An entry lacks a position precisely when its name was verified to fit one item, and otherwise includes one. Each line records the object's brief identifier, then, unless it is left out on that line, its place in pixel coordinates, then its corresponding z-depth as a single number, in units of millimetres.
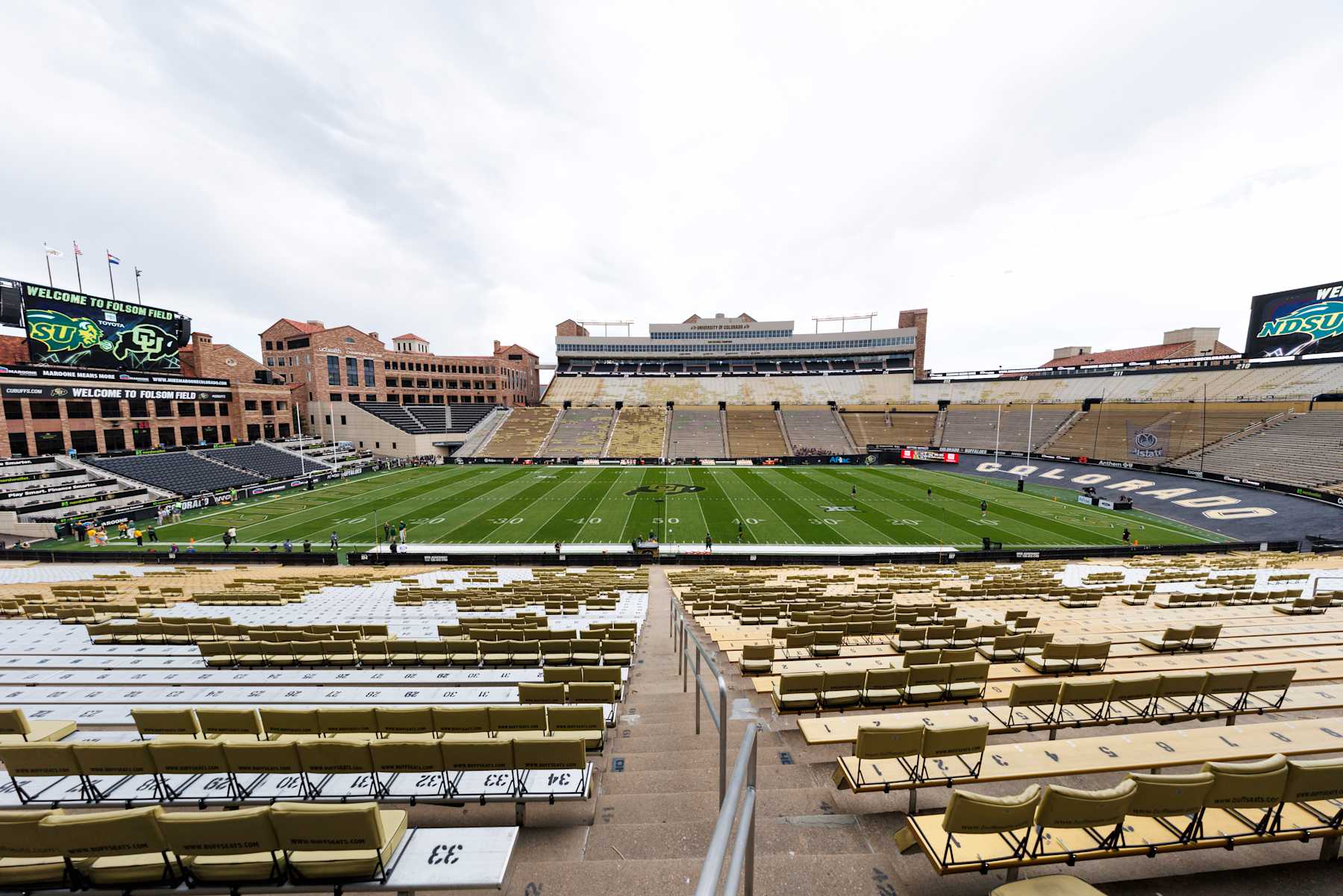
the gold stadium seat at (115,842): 3238
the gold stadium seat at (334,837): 3344
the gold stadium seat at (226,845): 3242
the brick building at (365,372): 71188
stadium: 3576
